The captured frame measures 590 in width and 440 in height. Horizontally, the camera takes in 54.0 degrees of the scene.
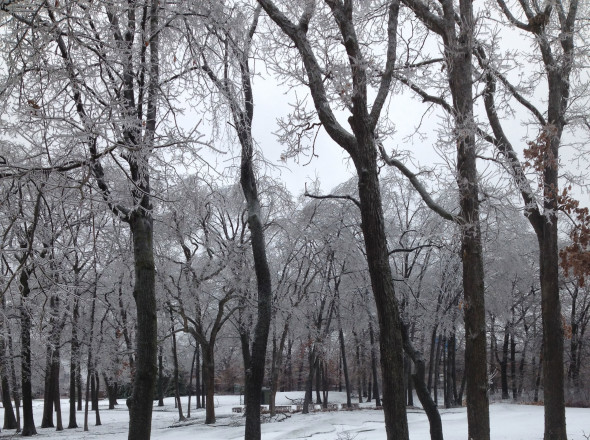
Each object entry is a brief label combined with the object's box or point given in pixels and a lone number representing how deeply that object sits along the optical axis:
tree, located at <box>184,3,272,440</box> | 5.95
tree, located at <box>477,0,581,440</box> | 8.38
